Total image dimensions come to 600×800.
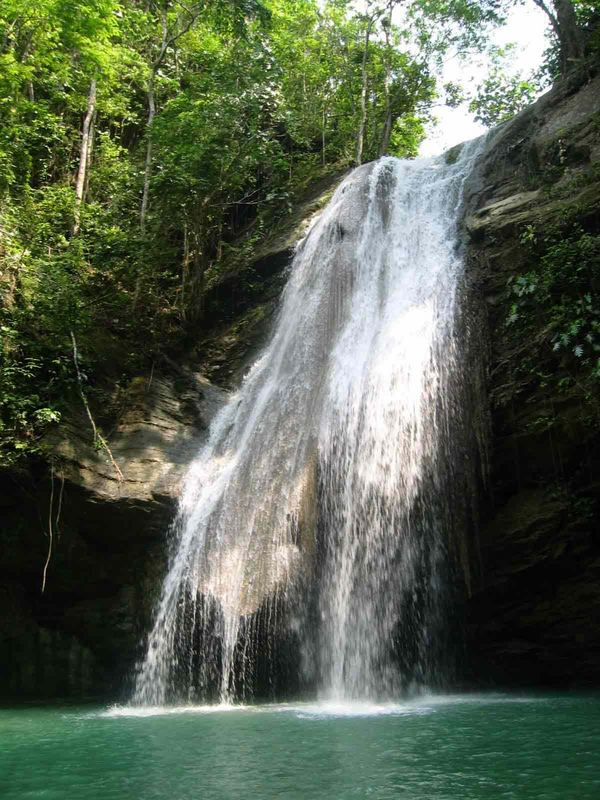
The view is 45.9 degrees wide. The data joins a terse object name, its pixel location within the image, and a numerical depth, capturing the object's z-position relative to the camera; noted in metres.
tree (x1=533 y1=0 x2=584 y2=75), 14.39
